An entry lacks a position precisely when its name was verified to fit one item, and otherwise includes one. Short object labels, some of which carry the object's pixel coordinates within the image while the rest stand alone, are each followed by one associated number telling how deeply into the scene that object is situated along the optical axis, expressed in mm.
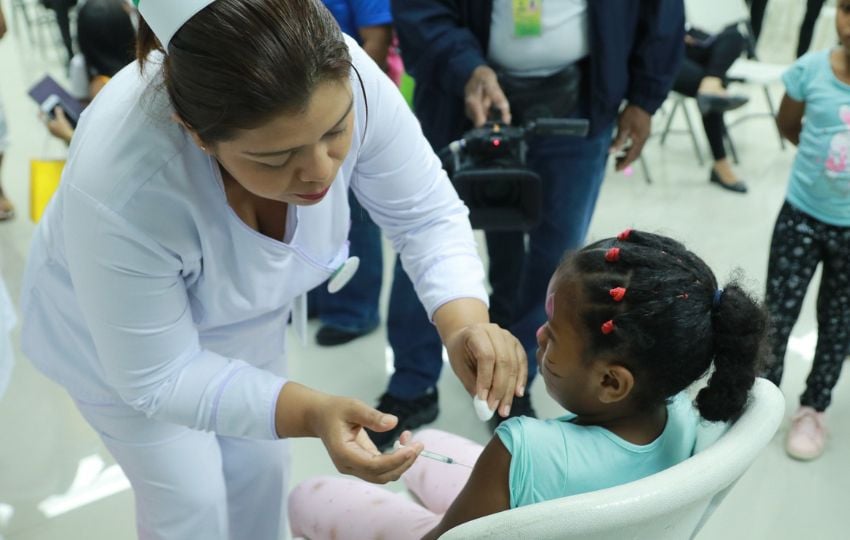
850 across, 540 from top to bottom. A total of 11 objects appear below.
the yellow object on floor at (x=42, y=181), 2328
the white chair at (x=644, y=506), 758
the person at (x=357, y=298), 2490
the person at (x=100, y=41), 2383
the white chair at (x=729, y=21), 3775
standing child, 1839
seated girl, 965
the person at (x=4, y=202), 3172
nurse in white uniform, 848
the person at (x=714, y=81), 3562
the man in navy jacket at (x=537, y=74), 1836
